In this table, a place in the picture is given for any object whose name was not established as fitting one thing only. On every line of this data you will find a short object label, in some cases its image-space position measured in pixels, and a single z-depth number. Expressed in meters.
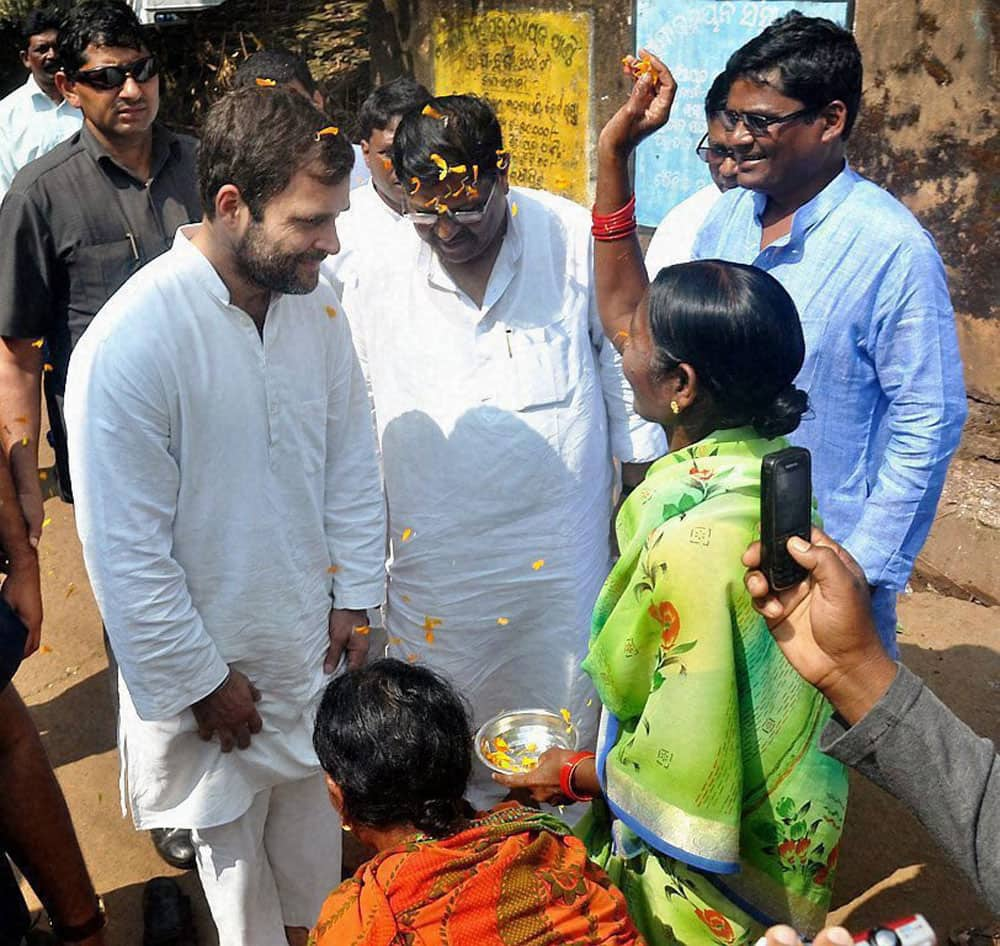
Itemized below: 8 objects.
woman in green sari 1.93
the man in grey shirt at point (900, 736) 1.63
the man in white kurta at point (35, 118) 4.93
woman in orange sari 1.74
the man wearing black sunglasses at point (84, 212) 3.58
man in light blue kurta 2.81
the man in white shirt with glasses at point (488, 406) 3.14
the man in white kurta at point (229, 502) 2.46
